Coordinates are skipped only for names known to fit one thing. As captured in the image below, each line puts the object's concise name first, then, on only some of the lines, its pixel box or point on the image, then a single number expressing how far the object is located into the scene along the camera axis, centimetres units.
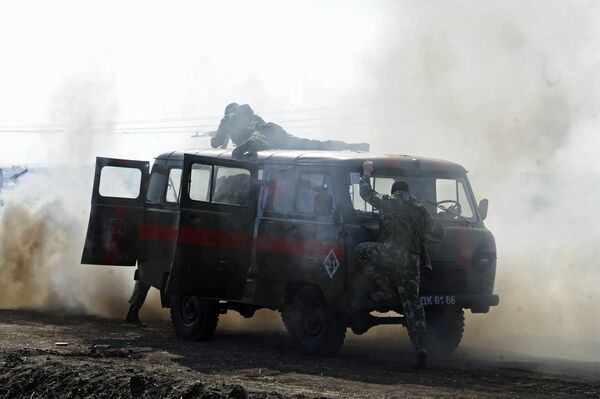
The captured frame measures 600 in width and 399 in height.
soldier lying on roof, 1402
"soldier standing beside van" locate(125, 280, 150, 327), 1542
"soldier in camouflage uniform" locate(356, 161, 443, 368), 1154
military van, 1202
